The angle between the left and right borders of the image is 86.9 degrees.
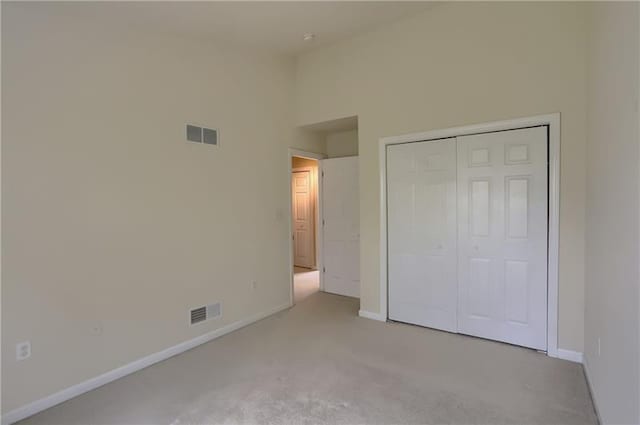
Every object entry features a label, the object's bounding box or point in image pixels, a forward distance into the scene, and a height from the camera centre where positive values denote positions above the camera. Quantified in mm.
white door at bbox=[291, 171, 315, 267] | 6648 -332
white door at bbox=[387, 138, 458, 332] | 3410 -328
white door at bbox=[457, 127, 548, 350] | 2947 -323
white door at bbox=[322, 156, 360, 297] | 4801 -346
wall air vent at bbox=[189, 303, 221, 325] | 3283 -1088
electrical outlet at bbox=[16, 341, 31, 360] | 2213 -949
